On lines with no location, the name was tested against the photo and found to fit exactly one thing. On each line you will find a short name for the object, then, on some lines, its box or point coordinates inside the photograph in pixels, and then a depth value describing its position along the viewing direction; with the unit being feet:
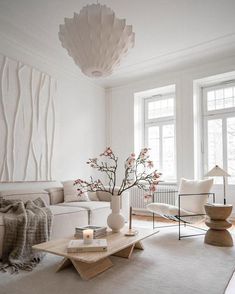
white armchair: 11.19
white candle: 7.03
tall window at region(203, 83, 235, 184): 16.25
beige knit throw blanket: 7.95
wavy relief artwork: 12.87
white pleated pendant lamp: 6.87
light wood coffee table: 6.48
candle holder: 8.38
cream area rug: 6.30
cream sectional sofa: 10.29
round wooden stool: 9.98
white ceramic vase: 8.72
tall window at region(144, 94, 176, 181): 18.49
